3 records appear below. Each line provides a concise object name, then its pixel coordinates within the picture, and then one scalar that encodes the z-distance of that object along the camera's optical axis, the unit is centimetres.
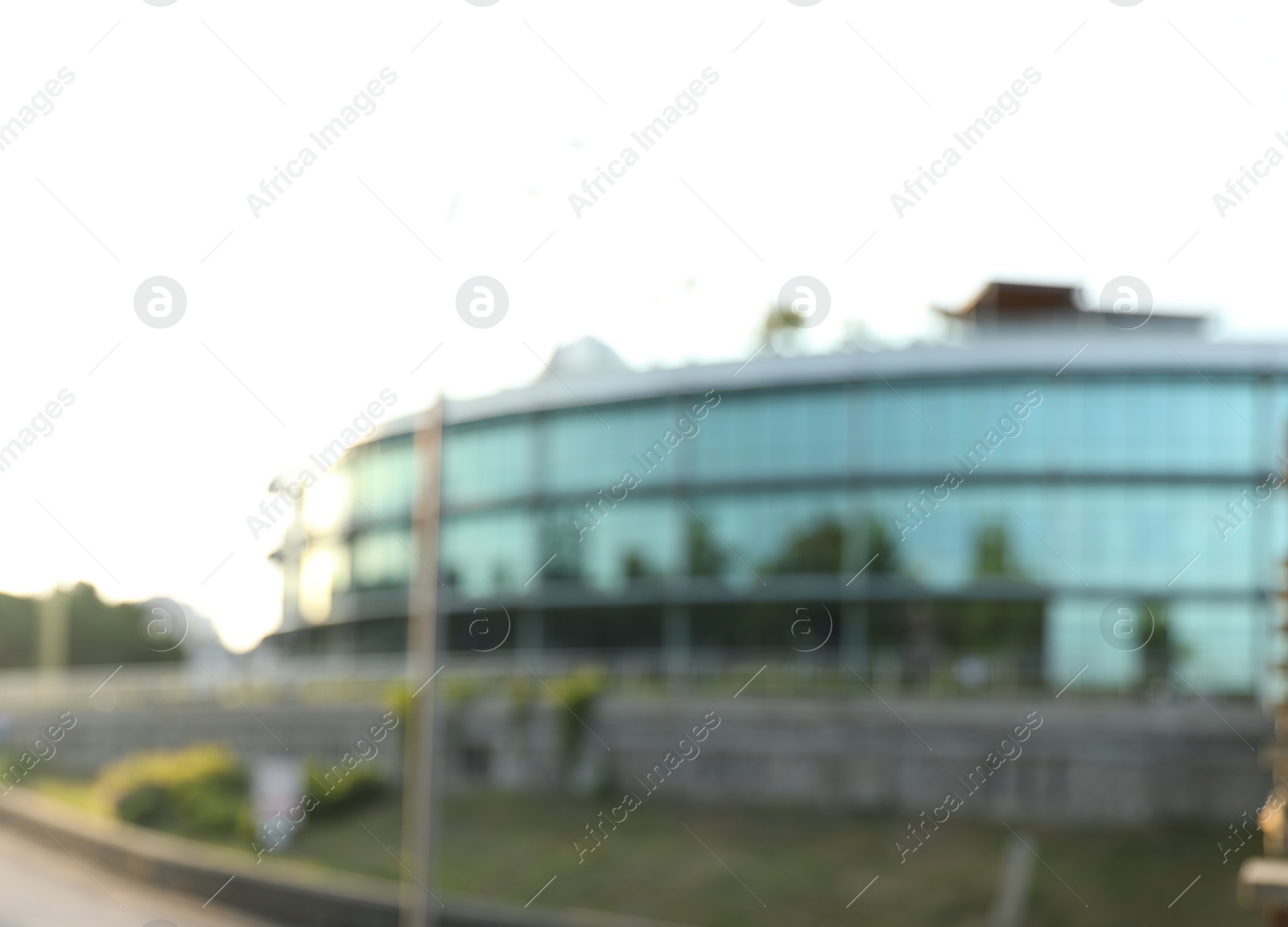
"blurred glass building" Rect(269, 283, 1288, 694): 3612
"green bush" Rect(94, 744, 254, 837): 2956
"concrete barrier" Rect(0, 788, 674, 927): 1742
